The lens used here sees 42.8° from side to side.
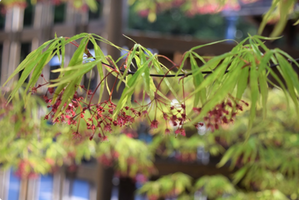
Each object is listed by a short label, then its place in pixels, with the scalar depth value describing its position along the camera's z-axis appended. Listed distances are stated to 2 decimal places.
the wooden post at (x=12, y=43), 3.97
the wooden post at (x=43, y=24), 3.63
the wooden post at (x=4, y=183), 3.99
